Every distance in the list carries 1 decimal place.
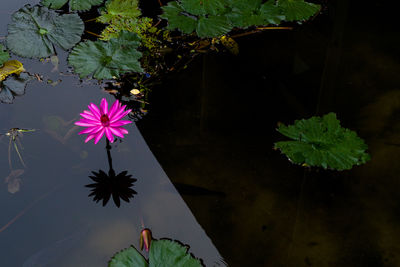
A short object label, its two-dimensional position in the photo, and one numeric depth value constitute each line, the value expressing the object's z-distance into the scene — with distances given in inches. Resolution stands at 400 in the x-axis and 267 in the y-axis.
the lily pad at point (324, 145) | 67.4
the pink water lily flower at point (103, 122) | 67.5
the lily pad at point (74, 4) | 94.3
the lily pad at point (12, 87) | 78.5
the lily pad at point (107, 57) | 79.0
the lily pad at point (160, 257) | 54.0
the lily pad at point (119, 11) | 92.5
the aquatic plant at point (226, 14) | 89.7
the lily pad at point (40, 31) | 85.0
